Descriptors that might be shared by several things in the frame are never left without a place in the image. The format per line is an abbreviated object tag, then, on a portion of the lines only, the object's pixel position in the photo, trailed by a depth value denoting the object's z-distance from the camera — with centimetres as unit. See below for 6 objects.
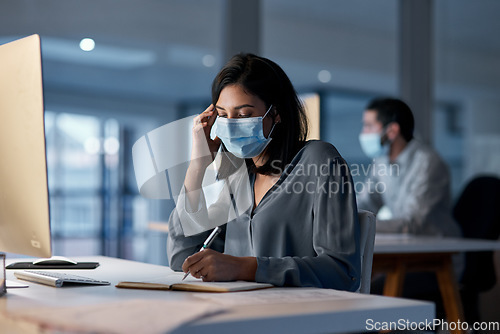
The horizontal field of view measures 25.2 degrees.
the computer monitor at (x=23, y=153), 191
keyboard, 209
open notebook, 200
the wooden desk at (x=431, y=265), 341
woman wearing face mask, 223
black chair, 390
